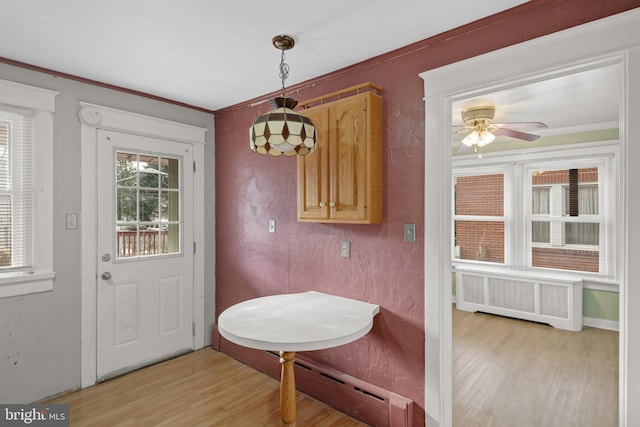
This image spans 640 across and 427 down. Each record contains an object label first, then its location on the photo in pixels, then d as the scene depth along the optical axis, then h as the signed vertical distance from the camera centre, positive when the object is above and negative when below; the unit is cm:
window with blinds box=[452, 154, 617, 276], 416 +0
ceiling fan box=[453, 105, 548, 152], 327 +84
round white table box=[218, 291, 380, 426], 166 -60
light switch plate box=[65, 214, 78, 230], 256 -5
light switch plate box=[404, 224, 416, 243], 211 -12
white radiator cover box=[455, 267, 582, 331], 409 -108
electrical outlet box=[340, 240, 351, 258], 243 -25
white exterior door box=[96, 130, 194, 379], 276 -31
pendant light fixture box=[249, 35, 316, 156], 163 +39
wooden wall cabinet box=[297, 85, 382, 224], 214 +34
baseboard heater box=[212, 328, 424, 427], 207 -122
